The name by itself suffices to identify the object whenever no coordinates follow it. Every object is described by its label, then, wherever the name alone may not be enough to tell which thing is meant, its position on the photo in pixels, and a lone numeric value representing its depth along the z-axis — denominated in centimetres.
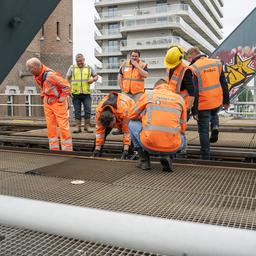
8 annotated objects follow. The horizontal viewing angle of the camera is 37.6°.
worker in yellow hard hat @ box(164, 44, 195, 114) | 584
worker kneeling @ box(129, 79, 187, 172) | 466
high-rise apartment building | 6306
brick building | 2619
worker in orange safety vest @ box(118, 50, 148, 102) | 848
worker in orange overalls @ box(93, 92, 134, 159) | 580
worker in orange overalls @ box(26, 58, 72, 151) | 694
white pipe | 76
